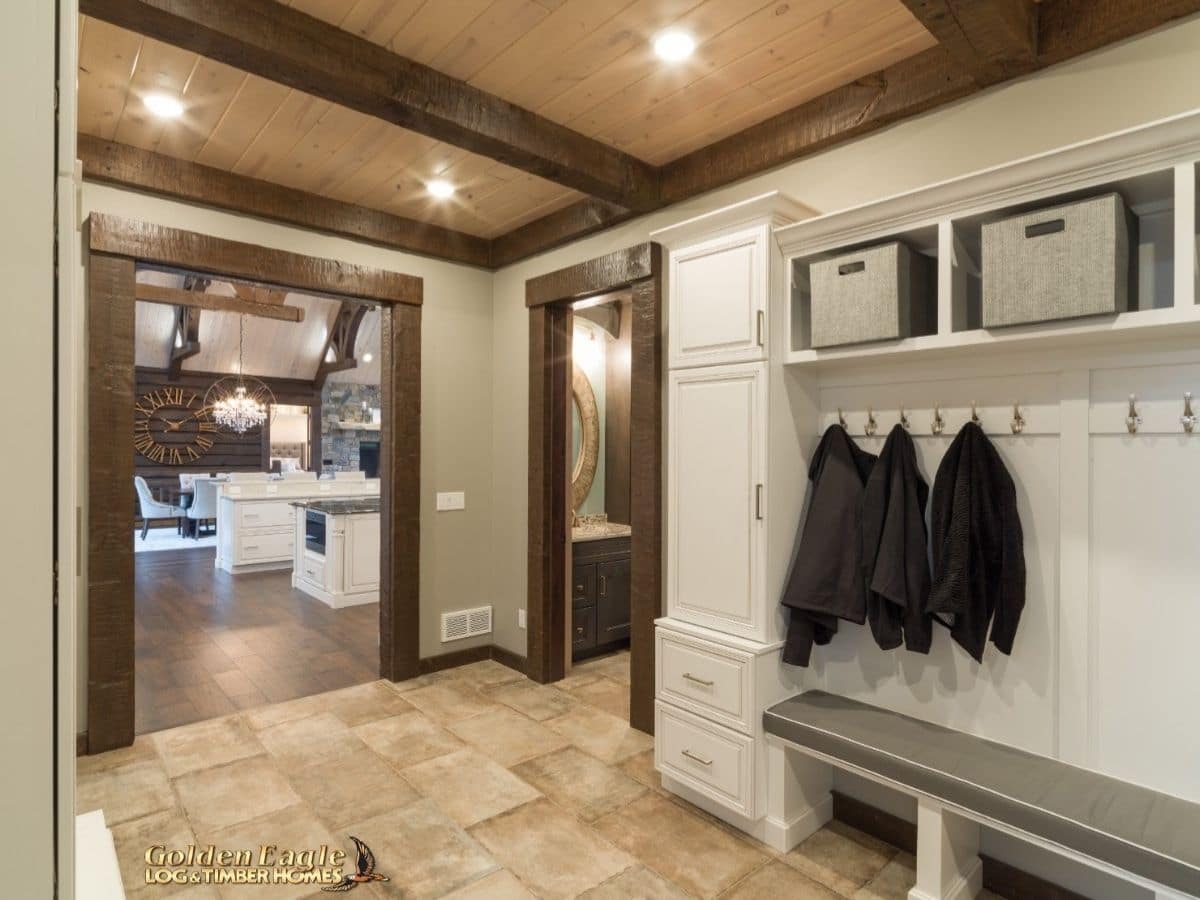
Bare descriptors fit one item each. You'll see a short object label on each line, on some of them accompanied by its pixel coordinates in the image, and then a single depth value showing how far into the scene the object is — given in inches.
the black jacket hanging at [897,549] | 84.6
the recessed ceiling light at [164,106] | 101.6
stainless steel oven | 247.3
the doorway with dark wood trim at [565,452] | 128.1
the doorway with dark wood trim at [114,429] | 116.3
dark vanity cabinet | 170.3
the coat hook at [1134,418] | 73.9
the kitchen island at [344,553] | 235.0
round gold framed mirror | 201.3
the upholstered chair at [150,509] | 418.6
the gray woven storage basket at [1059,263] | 66.6
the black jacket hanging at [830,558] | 90.2
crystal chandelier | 429.1
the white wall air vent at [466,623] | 164.4
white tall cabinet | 93.5
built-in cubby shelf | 63.3
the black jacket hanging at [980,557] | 79.4
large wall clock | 463.5
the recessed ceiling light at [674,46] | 86.0
